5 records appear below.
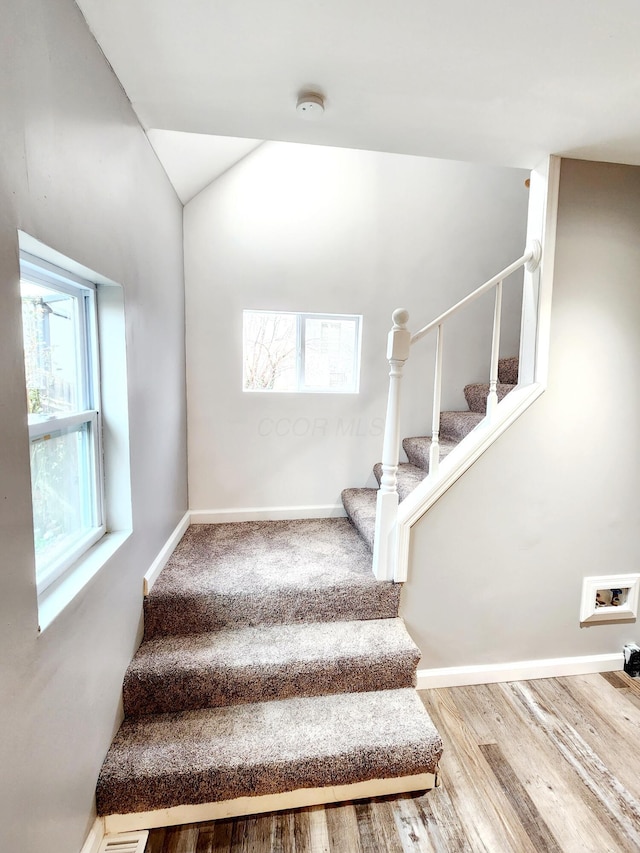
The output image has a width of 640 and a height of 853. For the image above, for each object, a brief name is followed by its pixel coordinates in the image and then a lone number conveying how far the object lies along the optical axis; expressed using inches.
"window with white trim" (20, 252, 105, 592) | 44.0
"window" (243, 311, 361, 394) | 104.2
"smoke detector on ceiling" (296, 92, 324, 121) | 56.2
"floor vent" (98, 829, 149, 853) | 50.7
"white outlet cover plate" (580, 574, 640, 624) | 81.9
